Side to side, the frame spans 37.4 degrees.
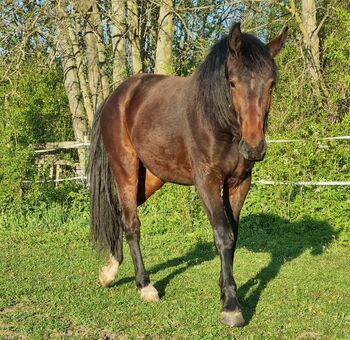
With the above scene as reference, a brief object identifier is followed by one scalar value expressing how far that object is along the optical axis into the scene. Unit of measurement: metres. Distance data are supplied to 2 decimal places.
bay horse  3.70
